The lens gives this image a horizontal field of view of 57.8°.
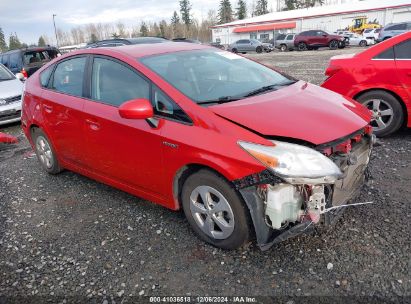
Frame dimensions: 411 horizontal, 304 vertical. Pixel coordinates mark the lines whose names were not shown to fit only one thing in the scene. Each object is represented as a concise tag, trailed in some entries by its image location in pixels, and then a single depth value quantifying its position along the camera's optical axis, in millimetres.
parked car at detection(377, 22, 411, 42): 25266
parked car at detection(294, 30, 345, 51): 30203
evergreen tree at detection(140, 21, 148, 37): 88300
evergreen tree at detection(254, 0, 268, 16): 90938
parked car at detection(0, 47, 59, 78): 12684
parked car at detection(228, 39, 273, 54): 34844
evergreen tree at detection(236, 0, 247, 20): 82188
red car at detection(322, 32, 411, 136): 5109
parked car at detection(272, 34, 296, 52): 34188
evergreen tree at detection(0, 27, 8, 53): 100738
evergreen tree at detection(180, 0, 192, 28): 90938
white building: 39375
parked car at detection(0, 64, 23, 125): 8117
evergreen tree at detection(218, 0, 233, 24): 83500
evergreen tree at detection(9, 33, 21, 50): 89075
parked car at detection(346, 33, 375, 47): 30500
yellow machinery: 39312
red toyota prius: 2621
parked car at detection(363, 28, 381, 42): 30134
